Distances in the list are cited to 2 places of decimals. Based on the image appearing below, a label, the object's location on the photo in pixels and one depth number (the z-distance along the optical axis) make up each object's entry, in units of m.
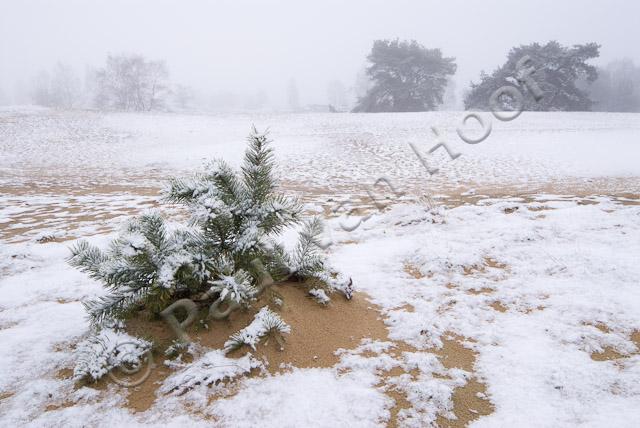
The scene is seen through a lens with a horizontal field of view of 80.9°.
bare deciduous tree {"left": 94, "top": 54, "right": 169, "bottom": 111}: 41.50
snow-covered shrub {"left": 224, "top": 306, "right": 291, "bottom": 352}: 2.20
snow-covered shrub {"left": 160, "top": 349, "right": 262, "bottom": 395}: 1.99
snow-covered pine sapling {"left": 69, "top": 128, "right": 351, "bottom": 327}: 2.11
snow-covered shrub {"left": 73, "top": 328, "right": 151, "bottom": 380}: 2.00
